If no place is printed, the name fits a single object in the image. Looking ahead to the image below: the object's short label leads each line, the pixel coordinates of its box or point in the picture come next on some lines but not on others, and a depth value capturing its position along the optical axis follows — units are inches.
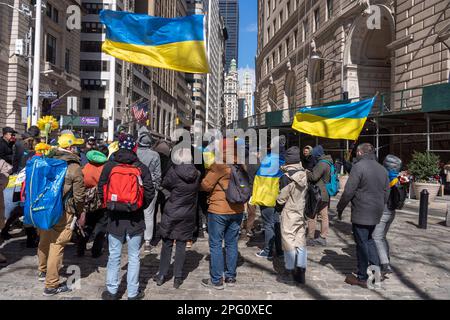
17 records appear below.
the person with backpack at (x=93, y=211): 234.7
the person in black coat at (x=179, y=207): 203.8
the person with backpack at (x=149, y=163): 267.3
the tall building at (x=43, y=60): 1205.7
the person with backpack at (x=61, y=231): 187.0
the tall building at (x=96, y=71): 2258.9
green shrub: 571.8
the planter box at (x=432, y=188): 559.5
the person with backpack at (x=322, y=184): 291.9
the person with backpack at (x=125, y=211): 179.2
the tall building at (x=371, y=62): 738.2
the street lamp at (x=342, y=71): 1085.4
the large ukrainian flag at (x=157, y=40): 294.4
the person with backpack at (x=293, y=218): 217.0
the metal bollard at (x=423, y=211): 380.2
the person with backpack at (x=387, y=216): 226.8
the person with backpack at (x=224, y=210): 205.6
